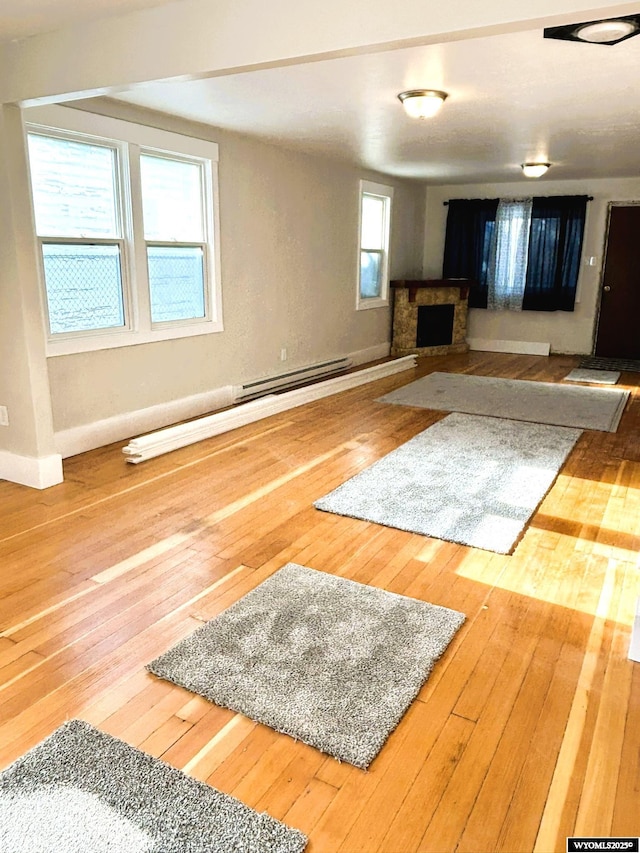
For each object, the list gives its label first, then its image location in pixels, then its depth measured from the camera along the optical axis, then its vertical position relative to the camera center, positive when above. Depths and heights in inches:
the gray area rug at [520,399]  214.1 -48.1
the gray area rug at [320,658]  74.0 -51.3
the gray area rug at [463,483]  128.2 -49.8
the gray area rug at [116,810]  58.3 -51.7
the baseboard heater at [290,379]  231.1 -44.6
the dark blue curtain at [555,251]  329.7 +9.0
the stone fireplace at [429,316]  335.0 -26.0
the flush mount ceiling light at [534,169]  264.4 +40.7
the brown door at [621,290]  324.8 -10.7
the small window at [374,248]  312.8 +9.3
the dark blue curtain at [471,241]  349.4 +14.5
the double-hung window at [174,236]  186.1 +8.3
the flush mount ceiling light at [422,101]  151.1 +38.7
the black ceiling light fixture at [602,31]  102.7 +39.1
